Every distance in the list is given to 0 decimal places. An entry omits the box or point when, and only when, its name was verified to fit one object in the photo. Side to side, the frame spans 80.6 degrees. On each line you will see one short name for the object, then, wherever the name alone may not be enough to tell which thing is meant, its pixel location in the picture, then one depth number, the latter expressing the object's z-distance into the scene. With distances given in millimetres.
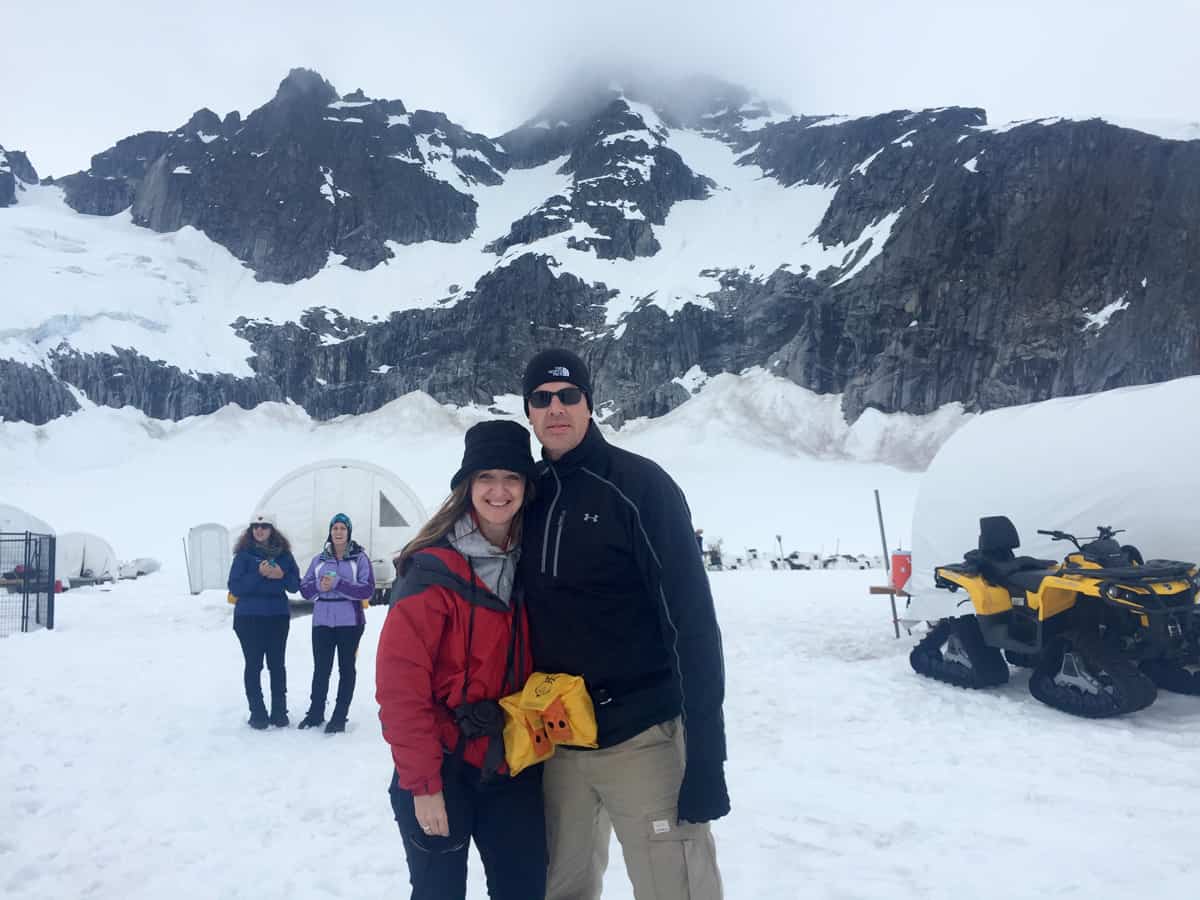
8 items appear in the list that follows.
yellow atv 5578
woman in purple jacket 6332
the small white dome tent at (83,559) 22406
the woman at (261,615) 6465
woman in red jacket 2121
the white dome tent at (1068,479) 6766
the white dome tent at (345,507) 15734
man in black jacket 2135
